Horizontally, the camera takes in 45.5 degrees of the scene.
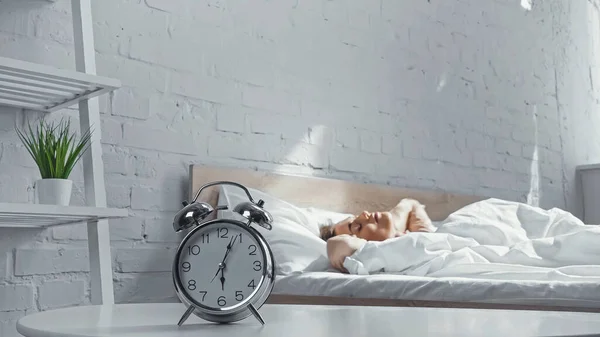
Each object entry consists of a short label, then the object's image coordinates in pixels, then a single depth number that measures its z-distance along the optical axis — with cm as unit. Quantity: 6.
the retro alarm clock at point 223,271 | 87
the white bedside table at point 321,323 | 78
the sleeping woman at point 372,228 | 203
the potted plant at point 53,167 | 177
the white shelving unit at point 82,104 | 170
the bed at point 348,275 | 148
